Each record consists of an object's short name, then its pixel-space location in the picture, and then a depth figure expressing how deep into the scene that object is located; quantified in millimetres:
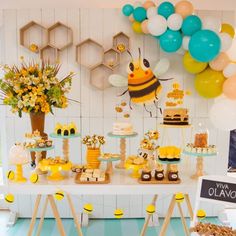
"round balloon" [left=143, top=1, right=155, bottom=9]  3150
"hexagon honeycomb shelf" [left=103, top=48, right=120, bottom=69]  3410
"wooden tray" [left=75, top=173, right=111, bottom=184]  2387
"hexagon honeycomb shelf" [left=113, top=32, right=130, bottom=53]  3369
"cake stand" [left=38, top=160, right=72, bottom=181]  2418
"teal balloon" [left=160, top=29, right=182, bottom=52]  3025
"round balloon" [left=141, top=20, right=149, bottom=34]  3137
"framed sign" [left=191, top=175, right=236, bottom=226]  2324
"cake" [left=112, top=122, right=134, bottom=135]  2715
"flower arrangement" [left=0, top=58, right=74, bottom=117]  2525
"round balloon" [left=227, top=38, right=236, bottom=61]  2997
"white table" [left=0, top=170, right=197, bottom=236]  2344
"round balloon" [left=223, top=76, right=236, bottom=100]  2926
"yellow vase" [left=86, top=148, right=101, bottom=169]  2637
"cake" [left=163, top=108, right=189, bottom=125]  2664
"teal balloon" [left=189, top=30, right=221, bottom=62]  2744
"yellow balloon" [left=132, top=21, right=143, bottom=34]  3256
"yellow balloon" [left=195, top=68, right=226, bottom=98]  3064
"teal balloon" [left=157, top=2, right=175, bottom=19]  2996
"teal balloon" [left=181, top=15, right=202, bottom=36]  2891
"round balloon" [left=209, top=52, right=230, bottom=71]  2937
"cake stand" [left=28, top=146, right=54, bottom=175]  2488
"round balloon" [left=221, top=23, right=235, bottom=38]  3070
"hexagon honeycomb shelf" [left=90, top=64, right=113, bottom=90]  3461
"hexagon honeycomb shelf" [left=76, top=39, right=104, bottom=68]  3439
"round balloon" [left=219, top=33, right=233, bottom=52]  2854
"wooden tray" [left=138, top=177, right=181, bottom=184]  2418
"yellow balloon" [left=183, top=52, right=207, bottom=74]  3084
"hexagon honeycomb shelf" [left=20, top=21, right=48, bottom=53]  3396
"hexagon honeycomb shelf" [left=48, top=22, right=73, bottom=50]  3411
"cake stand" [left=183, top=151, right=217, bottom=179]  2539
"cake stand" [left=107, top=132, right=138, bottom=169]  2702
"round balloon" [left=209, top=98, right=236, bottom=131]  3023
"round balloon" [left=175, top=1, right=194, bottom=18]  2992
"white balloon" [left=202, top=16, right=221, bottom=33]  2896
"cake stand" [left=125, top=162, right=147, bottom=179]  2486
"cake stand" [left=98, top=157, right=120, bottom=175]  2594
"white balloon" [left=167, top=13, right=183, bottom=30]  2961
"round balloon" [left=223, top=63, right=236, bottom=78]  2939
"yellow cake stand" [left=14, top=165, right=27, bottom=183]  2408
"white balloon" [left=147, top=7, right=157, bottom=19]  3084
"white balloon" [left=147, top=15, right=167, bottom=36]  2998
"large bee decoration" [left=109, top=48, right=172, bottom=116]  3195
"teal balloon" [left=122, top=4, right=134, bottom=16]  3268
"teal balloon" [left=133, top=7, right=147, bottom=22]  3146
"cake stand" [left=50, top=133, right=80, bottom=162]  2624
